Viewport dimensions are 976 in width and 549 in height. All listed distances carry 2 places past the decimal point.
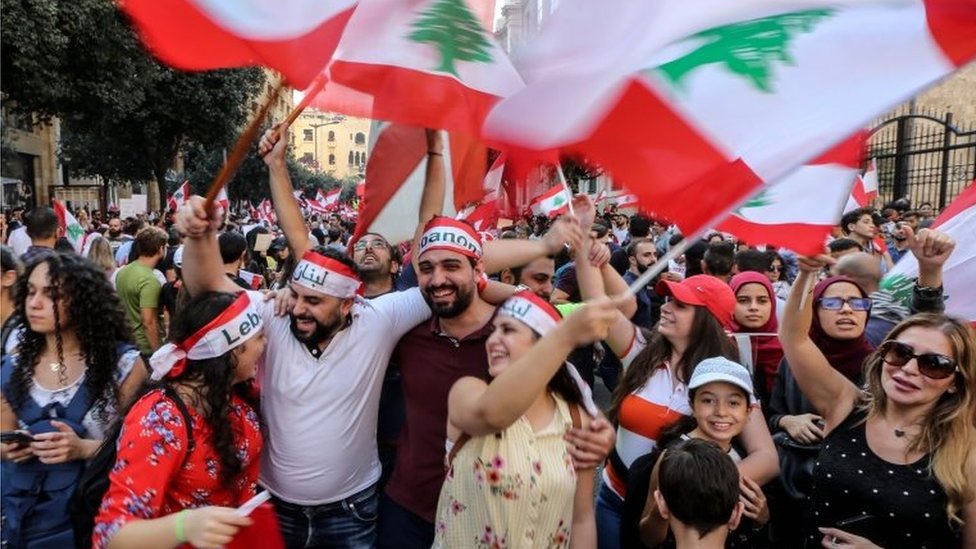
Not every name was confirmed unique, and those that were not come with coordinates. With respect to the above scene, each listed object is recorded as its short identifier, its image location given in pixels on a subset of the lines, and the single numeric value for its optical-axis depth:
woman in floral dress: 2.28
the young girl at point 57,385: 2.74
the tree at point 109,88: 15.47
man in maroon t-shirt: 2.96
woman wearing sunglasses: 2.39
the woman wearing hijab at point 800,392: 3.02
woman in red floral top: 2.20
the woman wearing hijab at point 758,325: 3.92
